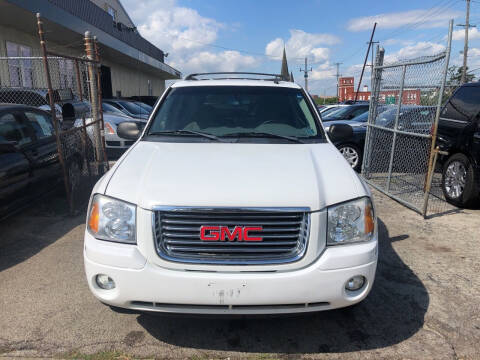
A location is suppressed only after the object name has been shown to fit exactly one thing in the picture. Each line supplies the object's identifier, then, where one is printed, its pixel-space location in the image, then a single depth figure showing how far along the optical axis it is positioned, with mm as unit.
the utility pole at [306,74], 58619
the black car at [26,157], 4391
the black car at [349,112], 10023
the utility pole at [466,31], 30172
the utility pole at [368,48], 33506
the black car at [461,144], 5488
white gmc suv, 2248
